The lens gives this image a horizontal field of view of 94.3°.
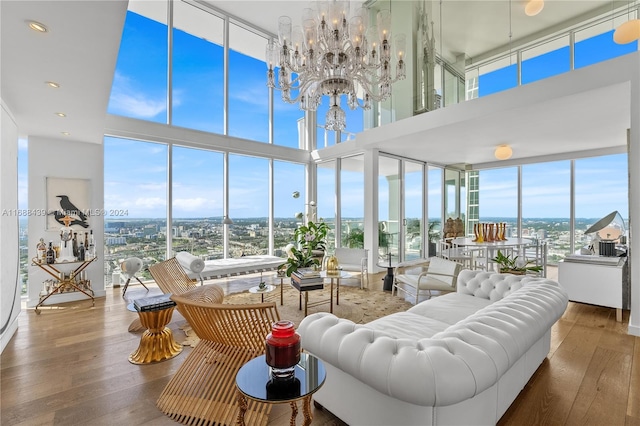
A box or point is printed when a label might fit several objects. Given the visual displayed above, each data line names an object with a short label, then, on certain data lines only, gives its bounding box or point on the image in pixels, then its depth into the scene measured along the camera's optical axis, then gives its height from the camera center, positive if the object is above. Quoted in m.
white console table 3.62 -0.91
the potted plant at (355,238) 7.26 -0.67
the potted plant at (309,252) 4.04 -0.65
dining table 4.88 -0.55
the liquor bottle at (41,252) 4.19 -0.56
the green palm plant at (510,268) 3.81 -0.74
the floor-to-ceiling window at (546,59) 4.36 +2.34
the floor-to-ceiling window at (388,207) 6.93 +0.11
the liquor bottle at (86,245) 4.67 -0.52
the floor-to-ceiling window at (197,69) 6.16 +3.10
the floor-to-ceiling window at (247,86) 6.99 +3.07
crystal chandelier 3.50 +1.97
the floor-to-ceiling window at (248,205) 6.77 +0.17
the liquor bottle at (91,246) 4.79 -0.55
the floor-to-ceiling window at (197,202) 5.98 +0.21
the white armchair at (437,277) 3.79 -0.89
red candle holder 1.27 -0.60
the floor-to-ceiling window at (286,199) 7.65 +0.34
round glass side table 1.20 -0.74
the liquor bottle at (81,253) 4.53 -0.62
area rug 3.77 -1.34
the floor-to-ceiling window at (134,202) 5.31 +0.19
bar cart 4.23 -1.01
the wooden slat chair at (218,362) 1.84 -1.05
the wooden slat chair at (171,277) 3.49 -0.80
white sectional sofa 1.29 -0.74
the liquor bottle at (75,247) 4.54 -0.53
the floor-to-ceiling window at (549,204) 7.11 +0.18
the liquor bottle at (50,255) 4.16 -0.61
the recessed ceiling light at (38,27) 1.85 +1.18
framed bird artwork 4.57 +0.16
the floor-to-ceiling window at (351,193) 7.31 +0.46
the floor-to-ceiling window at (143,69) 5.48 +2.75
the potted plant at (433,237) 8.34 -0.72
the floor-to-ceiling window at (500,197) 8.00 +0.41
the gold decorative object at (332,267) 4.17 -0.78
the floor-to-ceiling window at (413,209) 7.60 +0.07
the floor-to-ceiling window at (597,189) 6.38 +0.48
